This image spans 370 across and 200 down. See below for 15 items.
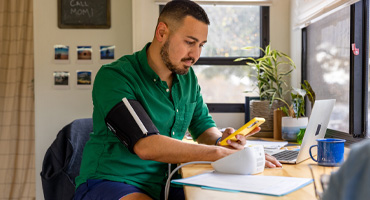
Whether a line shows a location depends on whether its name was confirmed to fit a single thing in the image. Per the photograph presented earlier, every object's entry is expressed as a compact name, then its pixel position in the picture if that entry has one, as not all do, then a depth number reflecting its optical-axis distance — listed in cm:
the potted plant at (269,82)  264
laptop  155
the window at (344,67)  215
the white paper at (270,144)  206
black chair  219
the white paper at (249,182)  109
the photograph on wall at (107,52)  341
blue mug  144
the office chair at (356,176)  37
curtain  458
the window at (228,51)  317
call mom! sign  336
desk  103
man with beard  147
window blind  218
